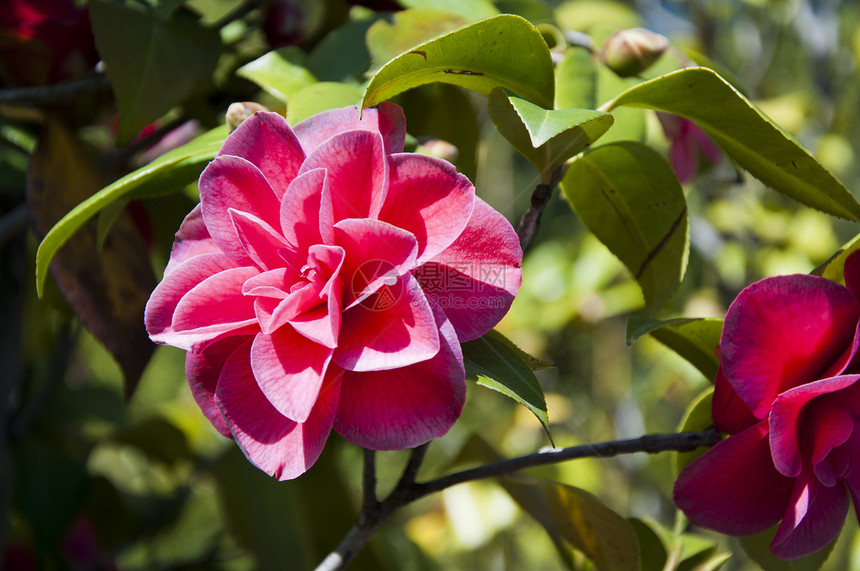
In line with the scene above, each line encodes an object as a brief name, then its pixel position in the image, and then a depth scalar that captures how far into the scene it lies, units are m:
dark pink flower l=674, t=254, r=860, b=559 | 0.36
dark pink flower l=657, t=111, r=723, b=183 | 0.66
